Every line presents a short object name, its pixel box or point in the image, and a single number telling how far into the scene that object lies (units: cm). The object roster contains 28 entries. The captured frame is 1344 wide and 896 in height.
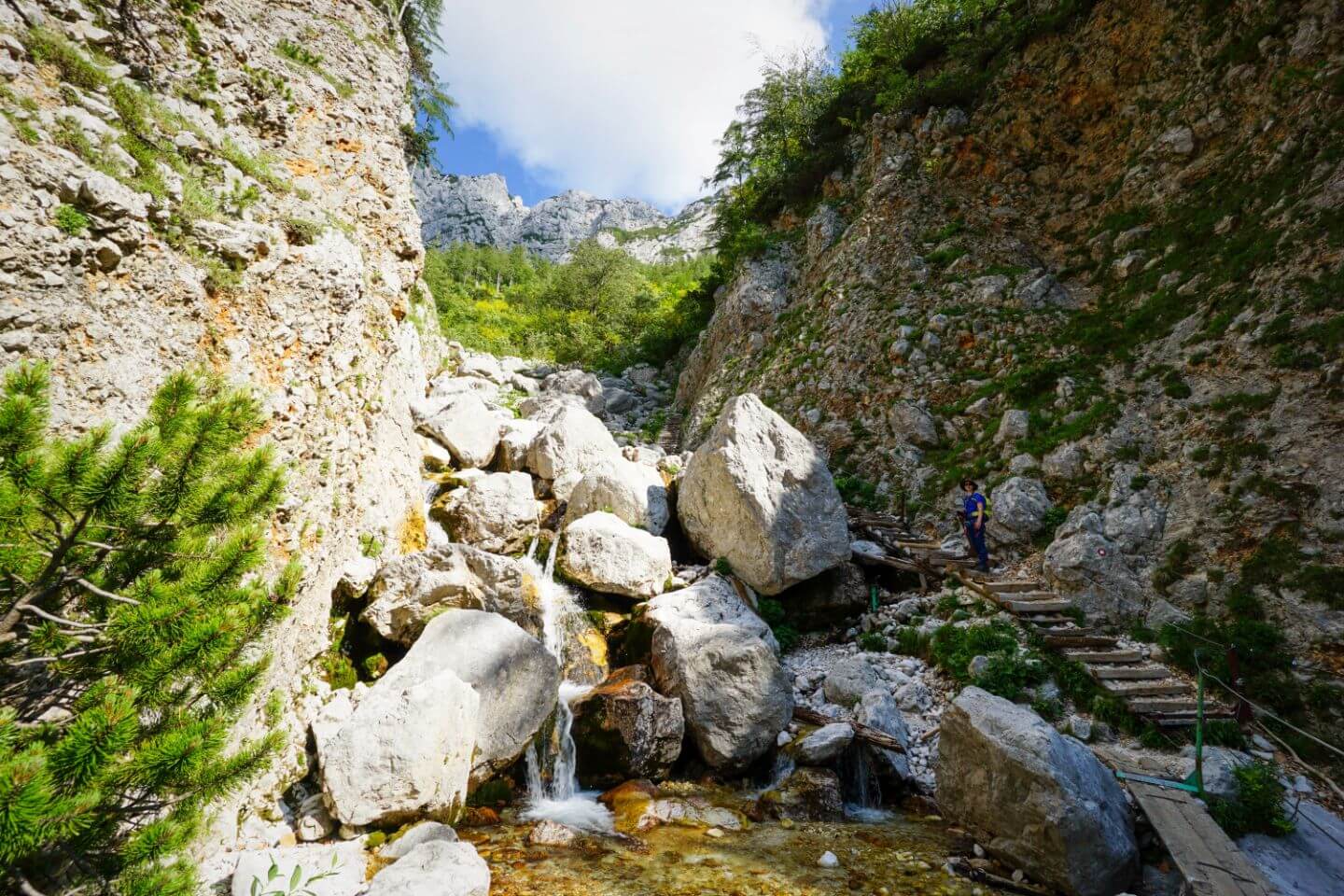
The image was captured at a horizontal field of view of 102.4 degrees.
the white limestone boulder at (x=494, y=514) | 1152
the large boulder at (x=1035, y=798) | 568
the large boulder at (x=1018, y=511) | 1220
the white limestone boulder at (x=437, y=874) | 508
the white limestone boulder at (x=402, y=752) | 622
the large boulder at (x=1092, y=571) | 972
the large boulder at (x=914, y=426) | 1631
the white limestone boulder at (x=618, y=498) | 1305
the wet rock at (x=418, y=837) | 585
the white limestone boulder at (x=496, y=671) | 756
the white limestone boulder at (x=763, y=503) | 1227
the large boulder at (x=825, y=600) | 1276
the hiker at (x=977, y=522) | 1220
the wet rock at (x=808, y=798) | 758
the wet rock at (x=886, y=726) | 823
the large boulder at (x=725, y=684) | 848
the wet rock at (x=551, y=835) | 673
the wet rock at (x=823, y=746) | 809
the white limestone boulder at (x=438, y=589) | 842
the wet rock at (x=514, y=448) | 1514
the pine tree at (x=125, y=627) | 240
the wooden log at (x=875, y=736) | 848
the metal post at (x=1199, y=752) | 636
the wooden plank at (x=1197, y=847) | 510
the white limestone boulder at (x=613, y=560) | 1098
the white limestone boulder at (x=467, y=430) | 1452
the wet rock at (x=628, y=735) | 827
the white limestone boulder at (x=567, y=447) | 1450
